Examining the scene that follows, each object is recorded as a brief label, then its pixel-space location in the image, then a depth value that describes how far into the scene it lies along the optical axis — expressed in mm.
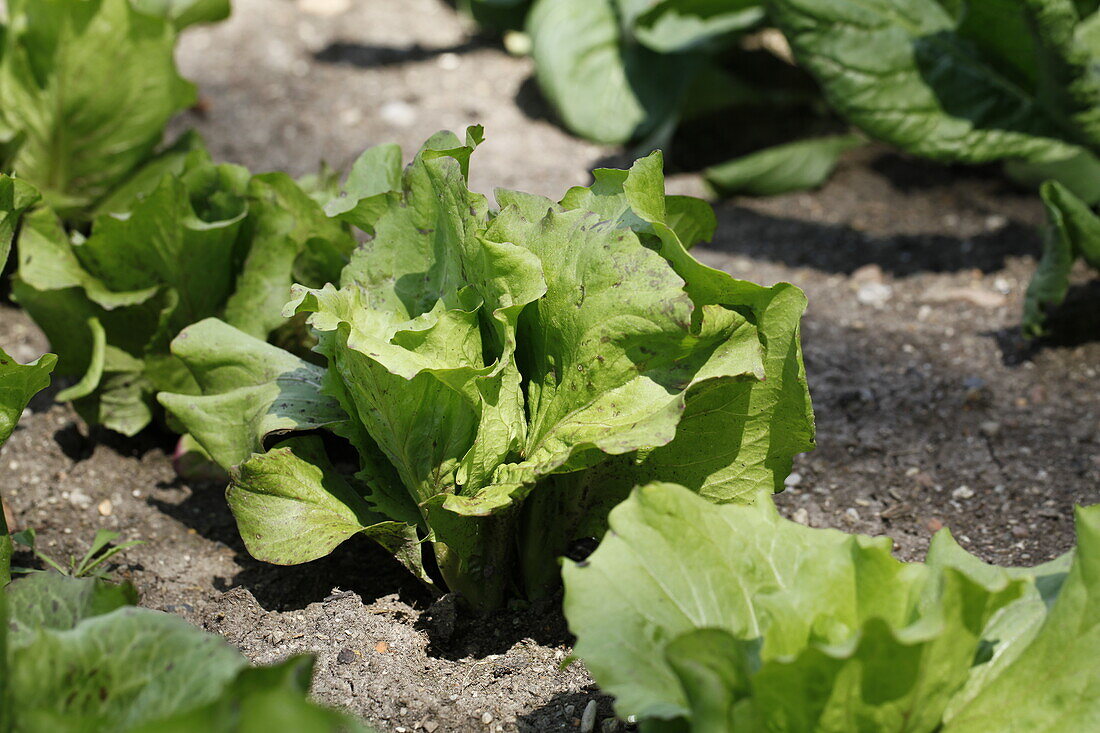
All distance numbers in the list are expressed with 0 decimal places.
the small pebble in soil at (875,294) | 5539
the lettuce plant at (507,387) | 2904
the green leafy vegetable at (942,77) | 5324
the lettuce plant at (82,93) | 5070
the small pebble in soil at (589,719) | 2963
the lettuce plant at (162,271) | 4086
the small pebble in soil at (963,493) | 4121
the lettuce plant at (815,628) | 2129
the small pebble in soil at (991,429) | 4469
